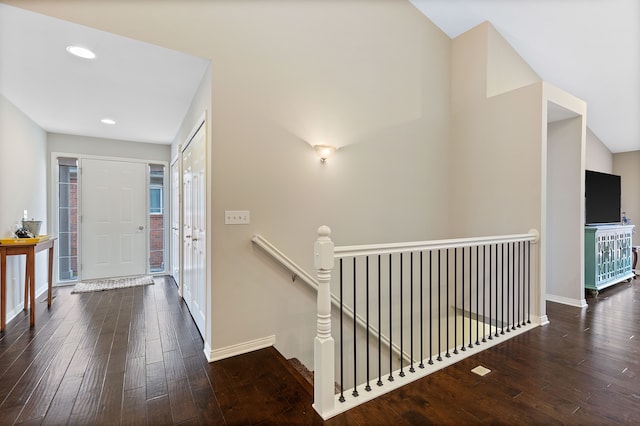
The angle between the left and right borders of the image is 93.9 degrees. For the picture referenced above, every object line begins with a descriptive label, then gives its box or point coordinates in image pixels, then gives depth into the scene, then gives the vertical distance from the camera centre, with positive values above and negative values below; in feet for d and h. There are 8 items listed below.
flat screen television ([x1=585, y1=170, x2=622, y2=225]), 14.34 +0.72
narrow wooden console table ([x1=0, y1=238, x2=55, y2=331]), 8.98 -1.48
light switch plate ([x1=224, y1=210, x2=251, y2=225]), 7.92 -0.13
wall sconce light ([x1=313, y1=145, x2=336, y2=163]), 9.42 +1.96
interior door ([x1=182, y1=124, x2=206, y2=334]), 9.10 -0.49
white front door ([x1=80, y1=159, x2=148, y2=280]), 15.83 -0.35
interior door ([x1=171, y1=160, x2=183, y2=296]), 14.33 -0.65
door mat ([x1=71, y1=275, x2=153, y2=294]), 14.26 -3.62
